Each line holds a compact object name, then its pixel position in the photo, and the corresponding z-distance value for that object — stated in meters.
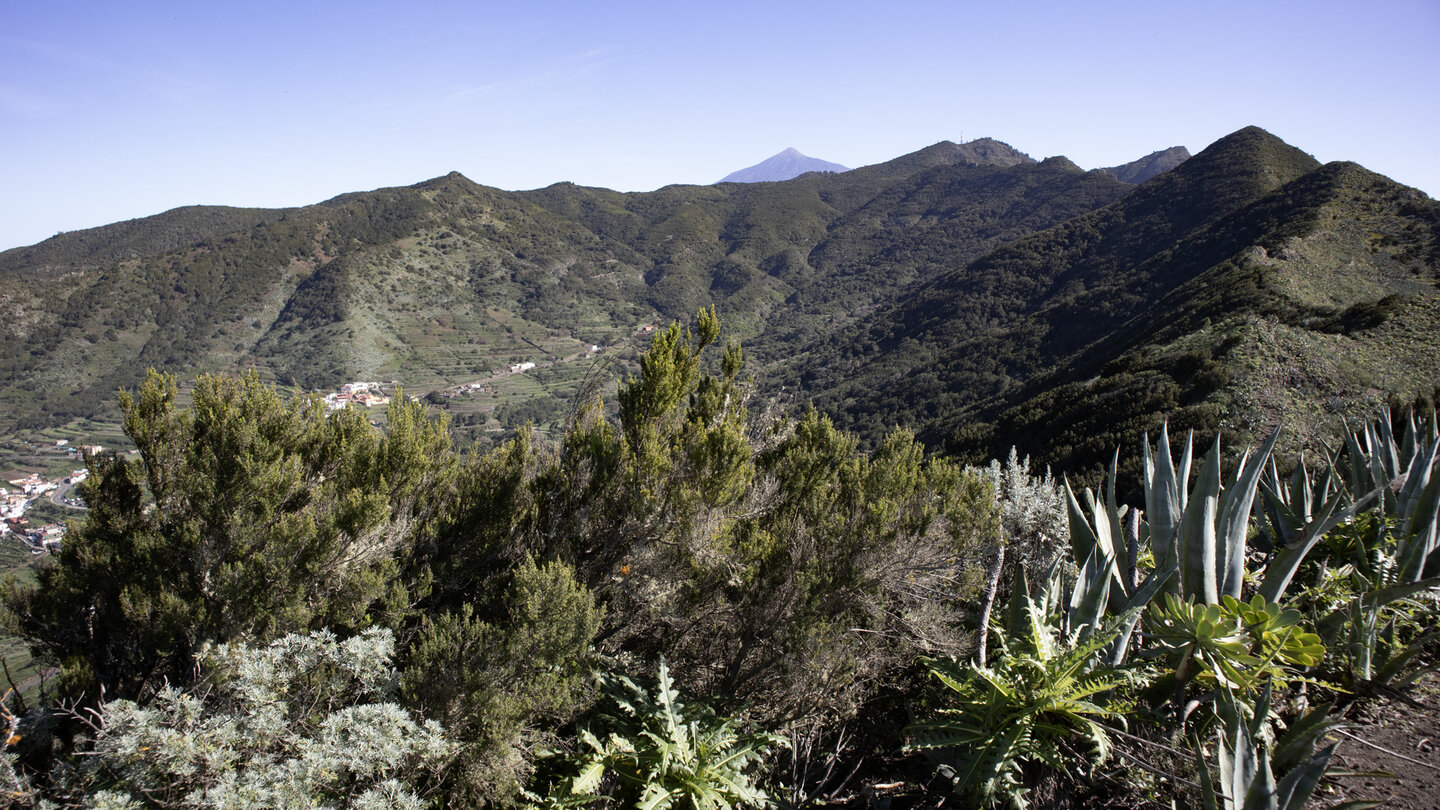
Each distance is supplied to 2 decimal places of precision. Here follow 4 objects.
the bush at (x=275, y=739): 3.05
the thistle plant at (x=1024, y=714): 2.35
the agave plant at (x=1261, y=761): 1.86
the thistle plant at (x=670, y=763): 3.06
